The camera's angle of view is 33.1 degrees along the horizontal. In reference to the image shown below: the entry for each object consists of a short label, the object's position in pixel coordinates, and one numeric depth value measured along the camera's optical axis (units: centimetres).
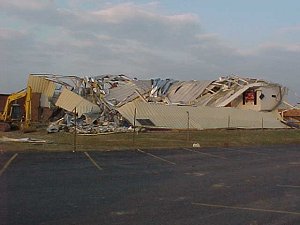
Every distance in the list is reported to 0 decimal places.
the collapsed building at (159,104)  4477
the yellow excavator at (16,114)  4088
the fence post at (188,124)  3777
